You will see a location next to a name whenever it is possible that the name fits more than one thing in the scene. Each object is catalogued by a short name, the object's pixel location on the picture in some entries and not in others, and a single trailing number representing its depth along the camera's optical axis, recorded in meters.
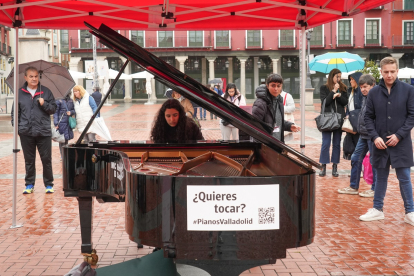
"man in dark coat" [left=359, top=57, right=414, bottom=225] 5.73
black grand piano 2.71
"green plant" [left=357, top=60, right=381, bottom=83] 31.78
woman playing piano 5.48
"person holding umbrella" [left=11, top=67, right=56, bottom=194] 7.33
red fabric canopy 5.76
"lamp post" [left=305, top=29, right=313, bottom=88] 33.16
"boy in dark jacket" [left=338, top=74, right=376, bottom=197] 7.56
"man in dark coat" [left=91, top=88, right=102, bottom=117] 17.95
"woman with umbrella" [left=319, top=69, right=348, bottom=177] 8.84
